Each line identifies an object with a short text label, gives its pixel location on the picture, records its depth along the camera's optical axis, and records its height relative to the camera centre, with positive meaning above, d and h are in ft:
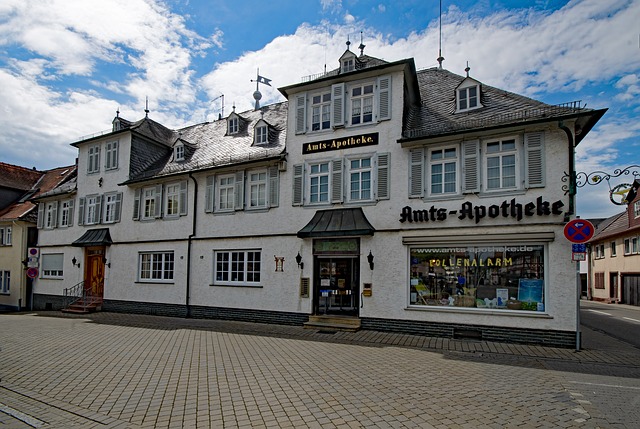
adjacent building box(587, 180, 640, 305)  99.50 +0.21
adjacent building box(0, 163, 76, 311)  86.63 +1.95
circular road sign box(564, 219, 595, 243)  33.09 +2.37
